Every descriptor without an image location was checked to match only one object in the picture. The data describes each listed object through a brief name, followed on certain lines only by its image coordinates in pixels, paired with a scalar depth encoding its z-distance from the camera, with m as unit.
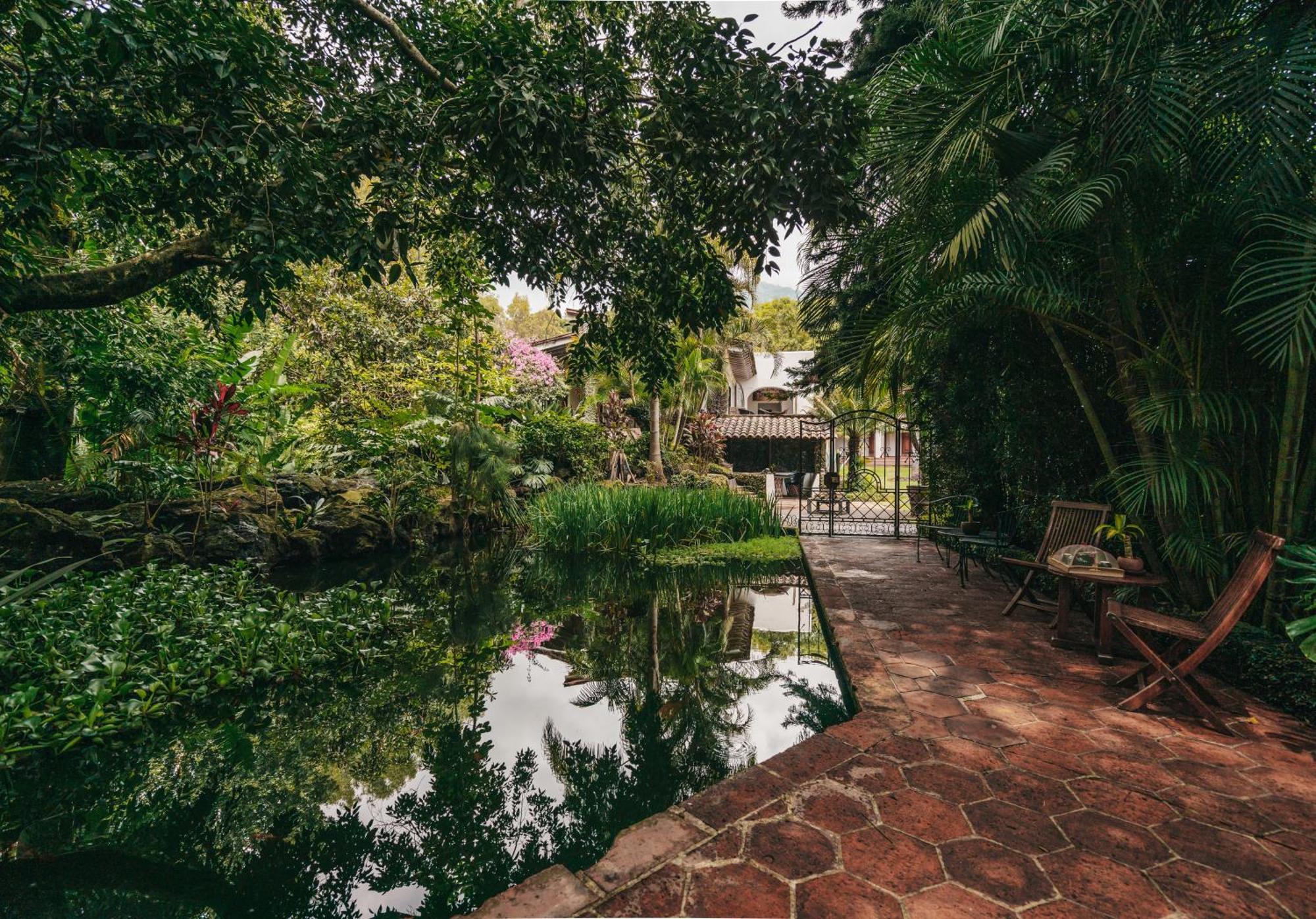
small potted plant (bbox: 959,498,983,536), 7.45
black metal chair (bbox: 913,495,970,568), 8.21
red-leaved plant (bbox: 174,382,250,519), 7.46
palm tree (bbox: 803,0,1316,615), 3.69
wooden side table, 4.34
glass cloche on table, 4.52
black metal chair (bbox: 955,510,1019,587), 6.78
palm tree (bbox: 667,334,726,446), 17.70
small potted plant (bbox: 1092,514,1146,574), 4.44
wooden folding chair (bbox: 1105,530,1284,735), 3.35
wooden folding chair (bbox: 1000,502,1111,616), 5.43
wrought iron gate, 11.46
